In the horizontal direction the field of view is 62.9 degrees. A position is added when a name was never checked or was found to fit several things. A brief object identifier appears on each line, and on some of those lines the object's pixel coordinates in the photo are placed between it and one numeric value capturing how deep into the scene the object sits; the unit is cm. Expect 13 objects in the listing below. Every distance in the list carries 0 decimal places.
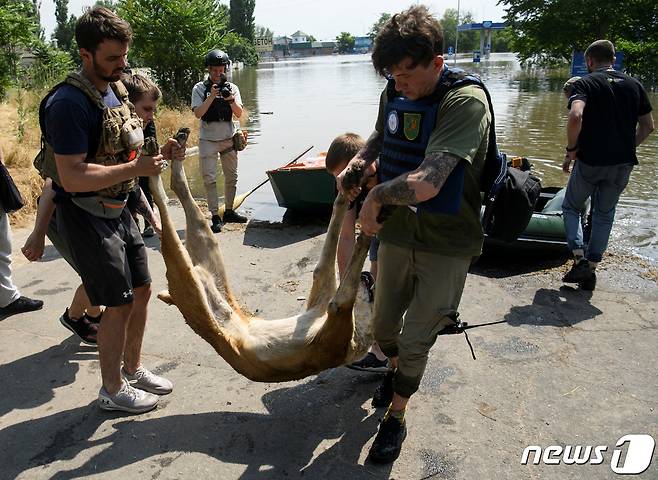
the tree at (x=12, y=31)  1375
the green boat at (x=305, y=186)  721
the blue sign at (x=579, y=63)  1722
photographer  708
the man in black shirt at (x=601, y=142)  531
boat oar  776
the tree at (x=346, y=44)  17675
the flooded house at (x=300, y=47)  15975
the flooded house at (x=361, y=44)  17600
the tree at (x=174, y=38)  2078
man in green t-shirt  257
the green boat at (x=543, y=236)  599
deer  317
